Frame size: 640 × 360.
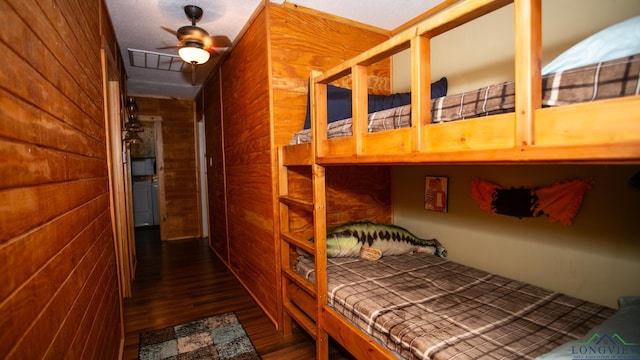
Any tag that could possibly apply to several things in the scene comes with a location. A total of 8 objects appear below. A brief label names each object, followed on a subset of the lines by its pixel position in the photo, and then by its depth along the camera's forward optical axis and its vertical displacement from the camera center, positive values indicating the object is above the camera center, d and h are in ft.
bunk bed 2.28 +0.25
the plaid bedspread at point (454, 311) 3.73 -2.28
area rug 6.36 -3.93
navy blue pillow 7.18 +1.61
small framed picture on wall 7.58 -0.76
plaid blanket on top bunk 2.22 +0.62
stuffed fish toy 7.20 -1.91
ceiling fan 7.23 +3.25
